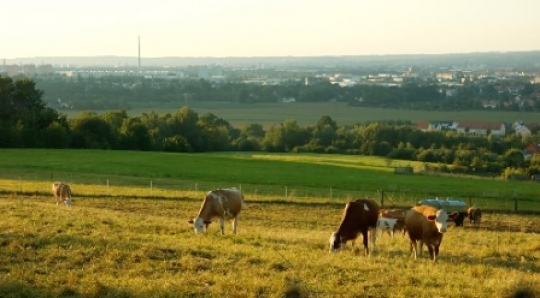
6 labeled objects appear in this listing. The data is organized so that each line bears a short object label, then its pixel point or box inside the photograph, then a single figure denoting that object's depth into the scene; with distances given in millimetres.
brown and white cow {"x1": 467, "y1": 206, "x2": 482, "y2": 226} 35656
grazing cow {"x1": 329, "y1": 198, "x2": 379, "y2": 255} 20250
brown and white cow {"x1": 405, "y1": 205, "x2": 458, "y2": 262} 19375
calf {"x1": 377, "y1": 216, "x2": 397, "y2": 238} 26453
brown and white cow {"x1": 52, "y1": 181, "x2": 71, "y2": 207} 35281
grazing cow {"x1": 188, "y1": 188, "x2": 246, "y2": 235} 23106
